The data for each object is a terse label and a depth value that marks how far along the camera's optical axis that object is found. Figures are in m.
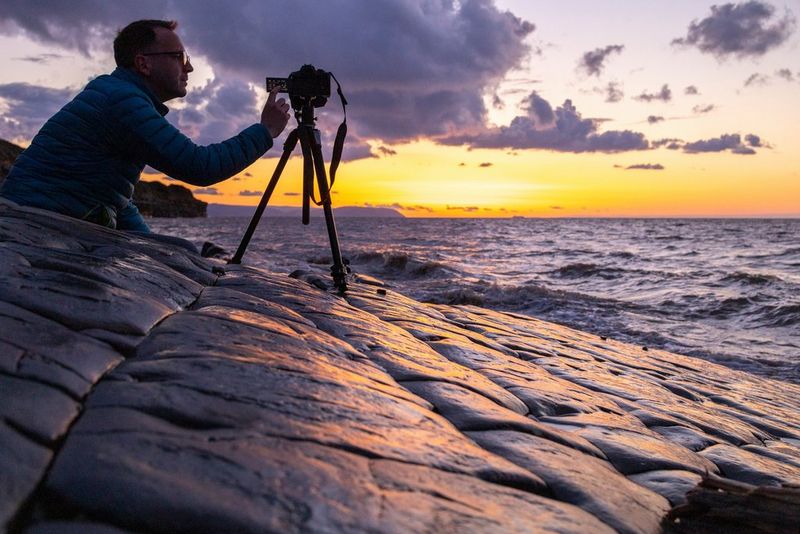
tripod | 4.80
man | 3.87
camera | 4.55
